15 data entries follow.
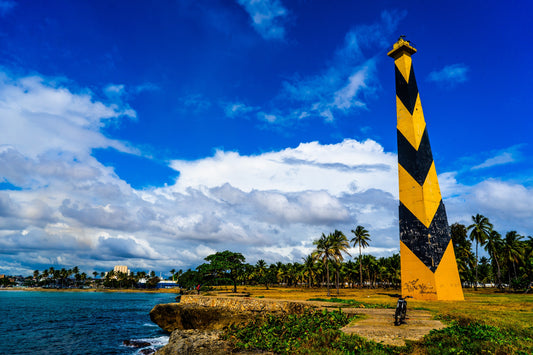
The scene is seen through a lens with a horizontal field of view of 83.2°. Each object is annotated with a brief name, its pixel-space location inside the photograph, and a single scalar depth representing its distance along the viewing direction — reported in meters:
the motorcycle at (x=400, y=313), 12.10
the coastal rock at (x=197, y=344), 13.57
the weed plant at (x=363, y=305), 20.00
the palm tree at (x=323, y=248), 55.54
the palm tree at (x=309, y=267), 91.75
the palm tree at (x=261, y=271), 102.44
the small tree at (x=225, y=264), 41.75
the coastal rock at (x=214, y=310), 20.02
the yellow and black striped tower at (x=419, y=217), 23.81
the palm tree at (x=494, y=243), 61.28
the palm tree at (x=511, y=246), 59.44
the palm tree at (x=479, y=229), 61.41
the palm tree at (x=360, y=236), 79.69
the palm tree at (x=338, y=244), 55.12
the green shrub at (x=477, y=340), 8.20
